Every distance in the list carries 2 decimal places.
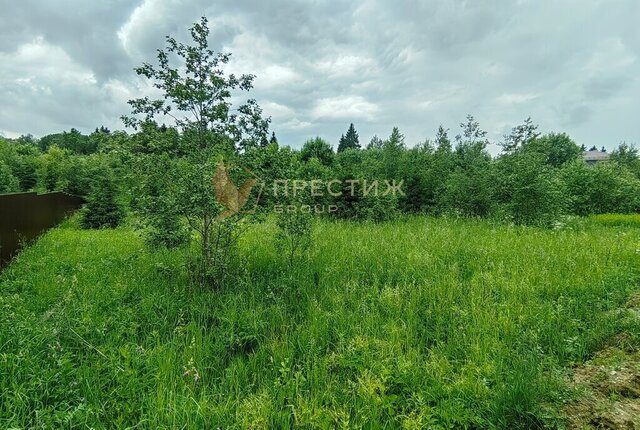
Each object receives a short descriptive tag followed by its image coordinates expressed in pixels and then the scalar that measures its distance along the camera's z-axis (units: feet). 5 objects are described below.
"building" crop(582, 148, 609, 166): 217.60
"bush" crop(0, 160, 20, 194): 51.77
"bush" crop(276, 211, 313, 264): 16.20
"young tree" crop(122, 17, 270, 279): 13.51
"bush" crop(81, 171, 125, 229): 36.22
